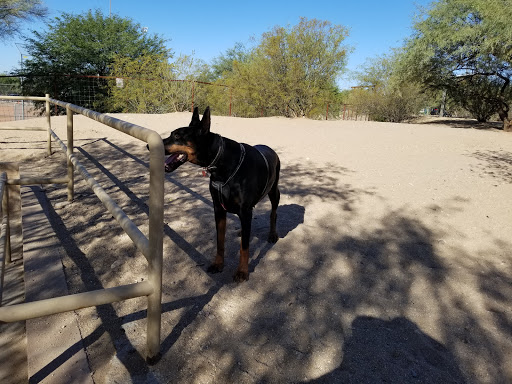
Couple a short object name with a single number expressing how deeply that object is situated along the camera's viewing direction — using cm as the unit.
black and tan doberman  226
